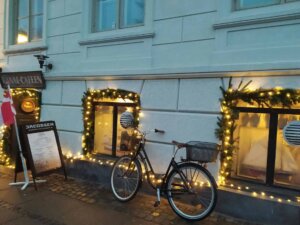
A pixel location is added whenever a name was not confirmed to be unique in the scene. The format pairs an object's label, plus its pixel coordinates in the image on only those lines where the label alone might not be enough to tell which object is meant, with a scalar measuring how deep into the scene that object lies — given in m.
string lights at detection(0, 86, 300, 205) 4.61
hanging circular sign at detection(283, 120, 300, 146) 4.52
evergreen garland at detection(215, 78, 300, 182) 4.80
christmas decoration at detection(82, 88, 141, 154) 6.71
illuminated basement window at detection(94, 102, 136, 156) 6.65
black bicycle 4.73
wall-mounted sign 7.91
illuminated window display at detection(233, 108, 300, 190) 4.85
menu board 6.39
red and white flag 6.70
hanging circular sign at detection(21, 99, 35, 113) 8.31
